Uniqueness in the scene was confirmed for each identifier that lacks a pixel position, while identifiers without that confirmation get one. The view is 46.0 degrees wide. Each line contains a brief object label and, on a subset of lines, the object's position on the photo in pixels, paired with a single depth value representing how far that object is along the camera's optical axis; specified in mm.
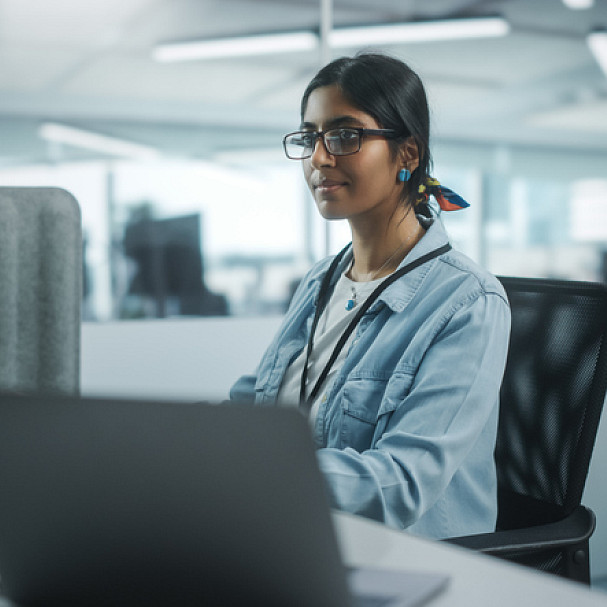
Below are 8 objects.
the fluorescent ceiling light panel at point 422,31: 3633
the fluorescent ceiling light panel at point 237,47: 3426
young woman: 985
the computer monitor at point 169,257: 2848
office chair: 1057
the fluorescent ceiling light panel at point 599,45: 4178
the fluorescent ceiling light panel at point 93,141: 2854
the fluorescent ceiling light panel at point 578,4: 3761
